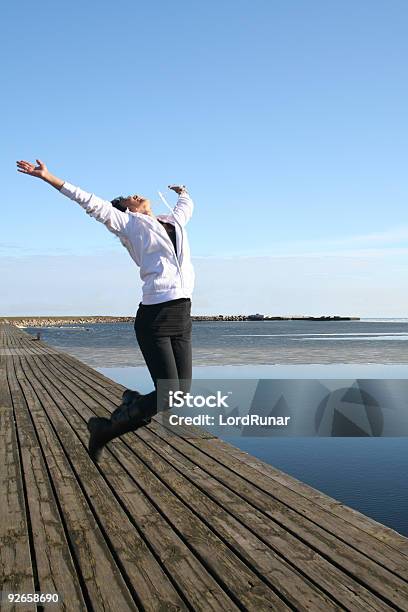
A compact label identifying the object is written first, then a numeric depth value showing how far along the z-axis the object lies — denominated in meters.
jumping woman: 4.12
